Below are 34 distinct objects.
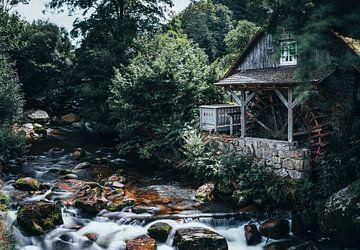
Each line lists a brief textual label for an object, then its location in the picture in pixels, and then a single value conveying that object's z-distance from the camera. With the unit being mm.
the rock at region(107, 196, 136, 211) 11656
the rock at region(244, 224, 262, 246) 10117
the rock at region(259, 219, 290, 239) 10234
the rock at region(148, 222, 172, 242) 10039
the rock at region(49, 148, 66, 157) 19266
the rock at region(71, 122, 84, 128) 27609
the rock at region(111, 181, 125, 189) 14031
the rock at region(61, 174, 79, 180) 14952
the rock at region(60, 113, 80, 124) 28734
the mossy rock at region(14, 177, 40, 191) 13281
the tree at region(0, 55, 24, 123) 18125
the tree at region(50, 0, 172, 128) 22578
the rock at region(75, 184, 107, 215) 11500
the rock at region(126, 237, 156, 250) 9516
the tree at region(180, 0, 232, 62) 34094
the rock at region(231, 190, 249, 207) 12109
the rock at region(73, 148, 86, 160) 18589
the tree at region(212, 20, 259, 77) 21531
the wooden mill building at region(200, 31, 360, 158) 12883
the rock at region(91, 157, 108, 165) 17703
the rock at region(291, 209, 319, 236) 10641
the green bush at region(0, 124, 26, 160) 15750
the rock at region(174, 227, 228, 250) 9359
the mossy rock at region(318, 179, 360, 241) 9672
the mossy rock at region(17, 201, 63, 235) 10204
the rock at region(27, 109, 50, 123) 27453
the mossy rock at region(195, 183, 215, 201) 12841
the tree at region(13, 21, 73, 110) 28547
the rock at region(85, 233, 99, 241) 10180
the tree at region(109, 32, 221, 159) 17578
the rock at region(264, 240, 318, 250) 9227
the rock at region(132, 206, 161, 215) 11562
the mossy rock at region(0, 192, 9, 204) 11517
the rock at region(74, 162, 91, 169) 16642
